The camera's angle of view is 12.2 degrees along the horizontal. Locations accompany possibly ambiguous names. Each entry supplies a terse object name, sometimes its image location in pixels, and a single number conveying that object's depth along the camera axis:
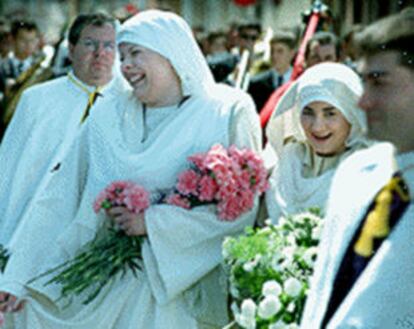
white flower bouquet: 7.22
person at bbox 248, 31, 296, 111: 16.21
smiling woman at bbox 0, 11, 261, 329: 8.81
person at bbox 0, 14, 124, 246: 11.11
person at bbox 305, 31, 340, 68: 13.22
